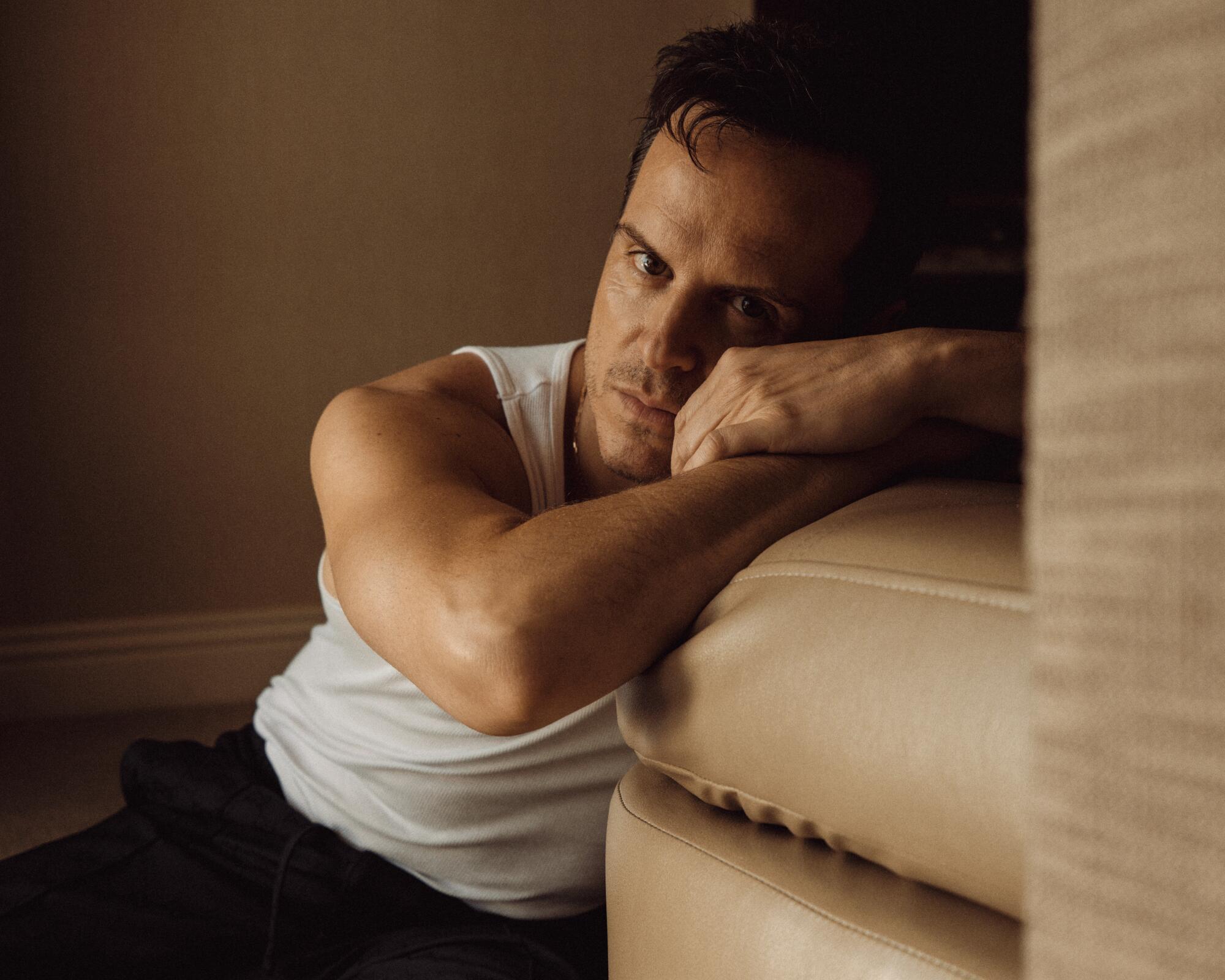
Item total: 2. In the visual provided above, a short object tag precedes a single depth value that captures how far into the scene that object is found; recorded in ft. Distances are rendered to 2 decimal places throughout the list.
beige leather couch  1.48
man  2.21
